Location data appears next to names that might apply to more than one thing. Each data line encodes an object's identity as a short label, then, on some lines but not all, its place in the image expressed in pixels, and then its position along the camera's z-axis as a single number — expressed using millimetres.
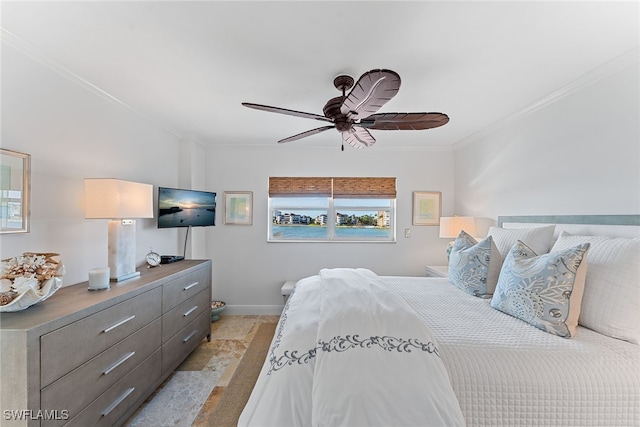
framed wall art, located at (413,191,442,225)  3688
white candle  1693
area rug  1810
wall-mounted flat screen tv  2746
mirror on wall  1449
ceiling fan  1271
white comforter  971
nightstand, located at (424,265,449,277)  3034
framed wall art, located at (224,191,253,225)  3682
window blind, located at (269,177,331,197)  3705
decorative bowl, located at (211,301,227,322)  3378
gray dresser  1109
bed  1015
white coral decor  1229
